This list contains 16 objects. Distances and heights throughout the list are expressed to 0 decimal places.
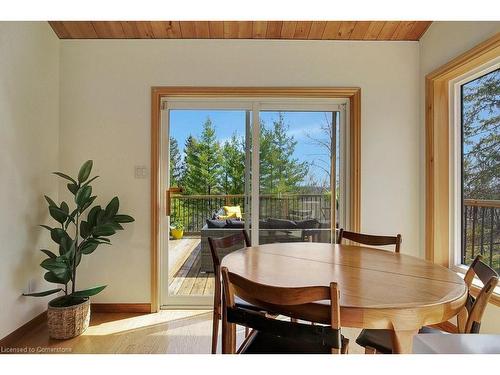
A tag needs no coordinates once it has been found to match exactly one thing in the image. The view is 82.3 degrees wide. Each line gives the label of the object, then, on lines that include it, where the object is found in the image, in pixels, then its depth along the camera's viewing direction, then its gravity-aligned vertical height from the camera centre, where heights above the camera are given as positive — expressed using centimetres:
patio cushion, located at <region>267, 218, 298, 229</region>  287 -34
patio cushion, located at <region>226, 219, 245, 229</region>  288 -35
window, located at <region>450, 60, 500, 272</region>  215 +20
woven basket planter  220 -103
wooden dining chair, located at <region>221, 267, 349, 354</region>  95 -47
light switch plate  269 +17
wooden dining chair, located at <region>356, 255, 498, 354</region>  110 -54
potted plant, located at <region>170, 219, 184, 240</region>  287 -40
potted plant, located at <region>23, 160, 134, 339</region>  220 -51
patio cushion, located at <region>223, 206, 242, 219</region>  288 -22
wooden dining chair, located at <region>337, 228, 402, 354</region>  200 -36
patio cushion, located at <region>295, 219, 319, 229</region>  290 -35
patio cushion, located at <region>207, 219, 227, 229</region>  289 -35
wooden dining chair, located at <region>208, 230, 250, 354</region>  182 -63
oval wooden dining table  102 -41
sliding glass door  284 +18
